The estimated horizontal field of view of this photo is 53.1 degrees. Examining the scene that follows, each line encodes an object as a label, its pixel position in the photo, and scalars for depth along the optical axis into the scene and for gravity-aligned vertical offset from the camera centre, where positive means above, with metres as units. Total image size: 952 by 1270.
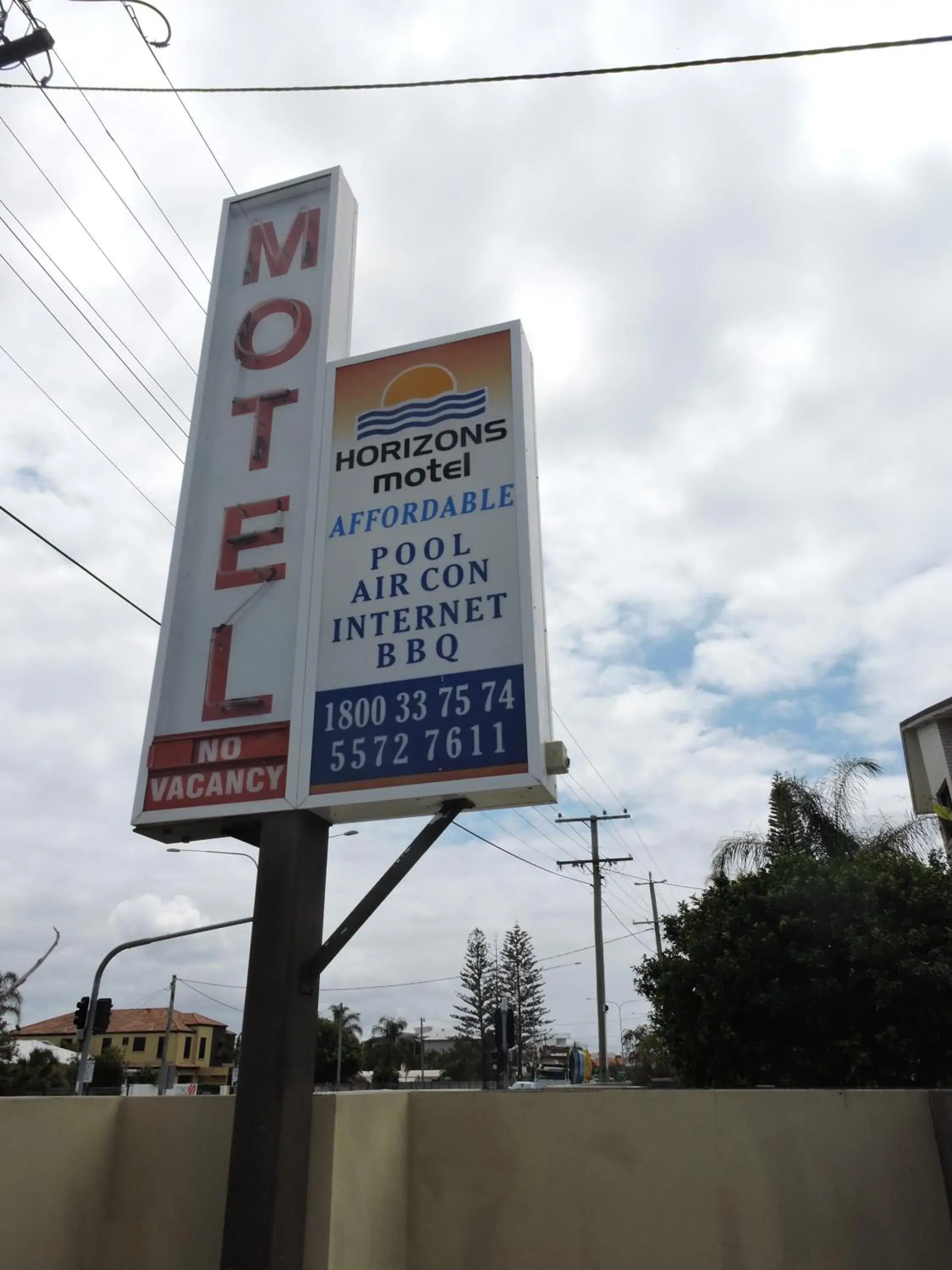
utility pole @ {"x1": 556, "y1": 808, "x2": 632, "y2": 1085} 34.03 +3.81
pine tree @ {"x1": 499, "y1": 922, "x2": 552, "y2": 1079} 82.12 +8.81
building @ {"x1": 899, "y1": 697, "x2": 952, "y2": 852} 29.23 +9.87
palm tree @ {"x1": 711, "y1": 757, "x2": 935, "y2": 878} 20.81 +5.40
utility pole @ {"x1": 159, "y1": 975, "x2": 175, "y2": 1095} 33.03 +0.88
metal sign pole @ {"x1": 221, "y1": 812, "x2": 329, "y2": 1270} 4.99 +0.19
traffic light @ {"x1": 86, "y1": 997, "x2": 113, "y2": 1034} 20.19 +1.66
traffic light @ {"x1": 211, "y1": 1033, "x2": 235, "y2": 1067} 81.88 +3.86
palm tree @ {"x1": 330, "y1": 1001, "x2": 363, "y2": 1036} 69.19 +5.89
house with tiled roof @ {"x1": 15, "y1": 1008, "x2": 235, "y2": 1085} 74.25 +4.33
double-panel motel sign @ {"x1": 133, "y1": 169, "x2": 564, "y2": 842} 6.00 +3.23
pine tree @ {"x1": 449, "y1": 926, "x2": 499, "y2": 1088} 80.88 +8.08
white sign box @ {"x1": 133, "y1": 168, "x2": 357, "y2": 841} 6.30 +3.94
